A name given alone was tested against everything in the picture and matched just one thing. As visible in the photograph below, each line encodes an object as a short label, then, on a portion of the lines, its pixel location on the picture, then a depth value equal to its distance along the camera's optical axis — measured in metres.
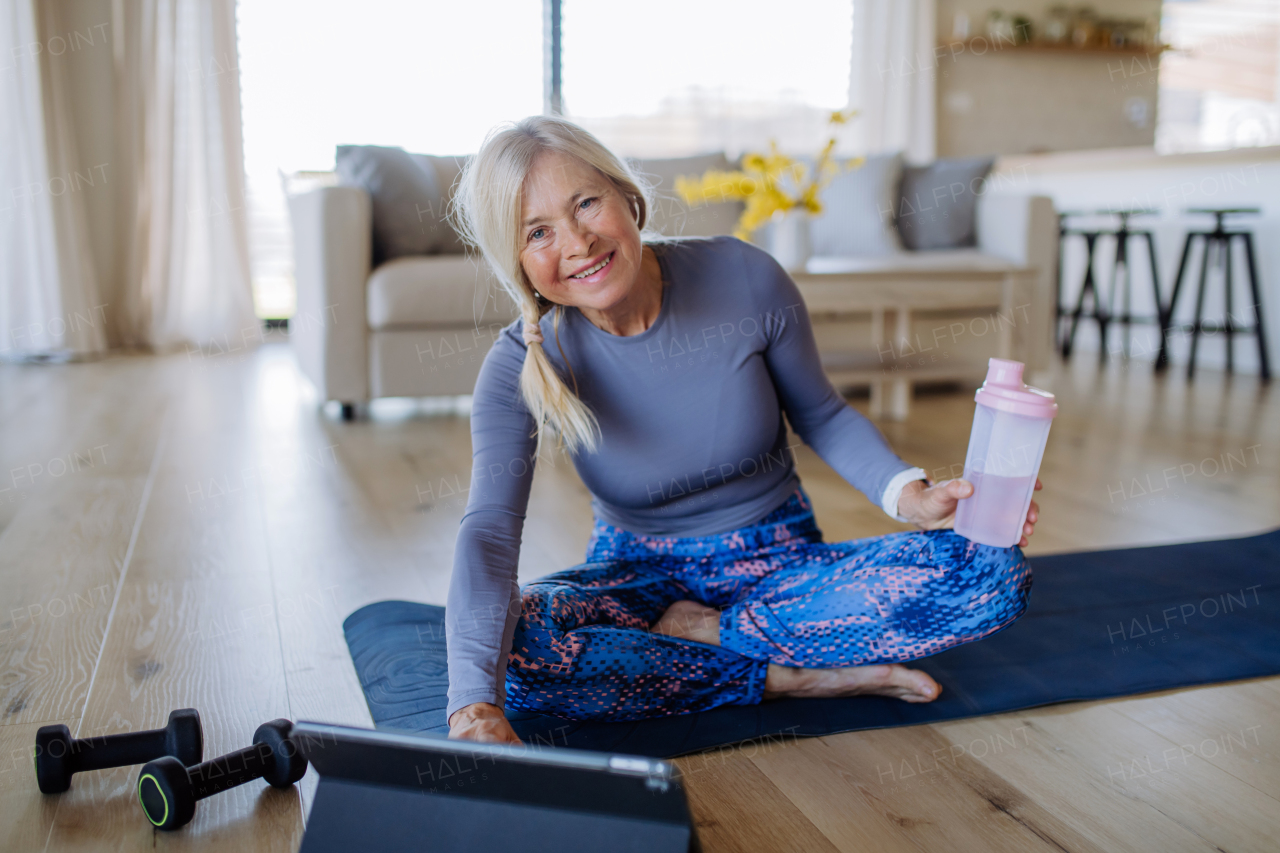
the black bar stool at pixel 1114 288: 4.14
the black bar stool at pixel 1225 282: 3.77
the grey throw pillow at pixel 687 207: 3.49
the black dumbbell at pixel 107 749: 0.99
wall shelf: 5.59
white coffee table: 2.75
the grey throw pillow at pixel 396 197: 3.11
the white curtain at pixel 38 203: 4.01
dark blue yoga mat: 1.14
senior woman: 1.05
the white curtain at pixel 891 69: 5.38
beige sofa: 2.94
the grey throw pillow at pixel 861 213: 3.71
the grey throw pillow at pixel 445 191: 3.19
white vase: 2.77
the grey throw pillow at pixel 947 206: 3.71
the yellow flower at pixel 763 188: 2.55
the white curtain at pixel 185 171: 4.36
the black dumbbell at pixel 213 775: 0.92
